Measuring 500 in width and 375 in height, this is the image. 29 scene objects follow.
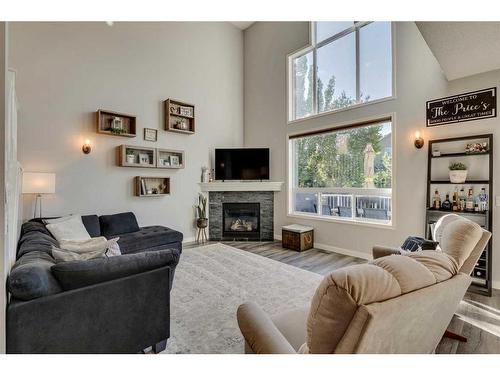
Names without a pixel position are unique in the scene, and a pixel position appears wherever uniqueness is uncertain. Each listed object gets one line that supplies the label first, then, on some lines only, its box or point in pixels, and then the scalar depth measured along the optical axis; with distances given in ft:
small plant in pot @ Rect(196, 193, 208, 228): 17.71
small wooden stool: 15.42
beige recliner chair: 2.81
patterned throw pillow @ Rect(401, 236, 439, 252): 7.10
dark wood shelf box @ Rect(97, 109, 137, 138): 14.21
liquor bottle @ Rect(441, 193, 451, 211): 10.90
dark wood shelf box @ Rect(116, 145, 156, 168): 14.84
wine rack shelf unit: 9.84
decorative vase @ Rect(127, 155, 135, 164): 15.14
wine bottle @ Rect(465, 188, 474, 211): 10.42
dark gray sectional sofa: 4.64
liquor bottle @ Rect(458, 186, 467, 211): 10.61
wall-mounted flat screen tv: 18.69
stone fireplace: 18.57
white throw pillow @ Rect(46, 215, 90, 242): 10.50
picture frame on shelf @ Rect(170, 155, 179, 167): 17.03
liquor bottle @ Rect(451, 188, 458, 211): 10.73
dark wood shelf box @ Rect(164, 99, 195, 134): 16.63
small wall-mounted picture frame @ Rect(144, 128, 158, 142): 15.99
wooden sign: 10.00
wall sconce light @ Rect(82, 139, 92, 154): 13.82
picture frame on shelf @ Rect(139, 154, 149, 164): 15.66
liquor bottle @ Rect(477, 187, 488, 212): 10.06
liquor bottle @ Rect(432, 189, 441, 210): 11.19
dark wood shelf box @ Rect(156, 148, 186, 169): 16.42
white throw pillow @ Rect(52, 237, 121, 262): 6.31
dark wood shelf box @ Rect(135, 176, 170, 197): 15.51
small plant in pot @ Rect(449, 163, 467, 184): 10.48
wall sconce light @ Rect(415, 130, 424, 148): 11.73
